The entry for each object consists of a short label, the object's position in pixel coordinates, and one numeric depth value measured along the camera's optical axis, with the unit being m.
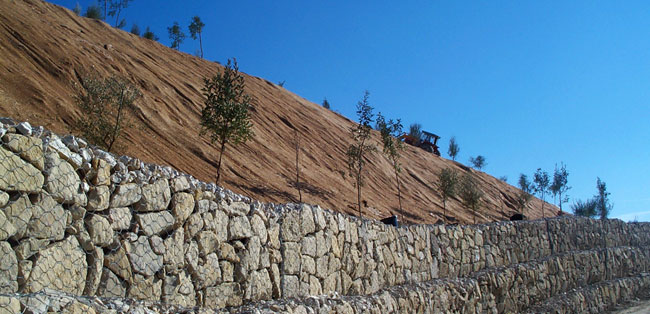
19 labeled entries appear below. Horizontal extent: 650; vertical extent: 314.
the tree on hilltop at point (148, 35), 43.31
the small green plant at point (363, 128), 26.30
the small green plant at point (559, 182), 48.06
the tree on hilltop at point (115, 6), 48.37
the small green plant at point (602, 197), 49.66
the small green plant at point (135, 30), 43.40
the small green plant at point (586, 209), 51.56
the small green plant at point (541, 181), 48.09
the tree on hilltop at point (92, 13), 40.38
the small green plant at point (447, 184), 31.83
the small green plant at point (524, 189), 43.12
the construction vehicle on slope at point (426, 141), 56.62
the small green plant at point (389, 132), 26.89
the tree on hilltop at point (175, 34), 51.41
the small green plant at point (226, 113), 19.64
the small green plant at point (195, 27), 52.28
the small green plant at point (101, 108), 16.73
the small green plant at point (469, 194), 31.91
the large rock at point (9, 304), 3.97
